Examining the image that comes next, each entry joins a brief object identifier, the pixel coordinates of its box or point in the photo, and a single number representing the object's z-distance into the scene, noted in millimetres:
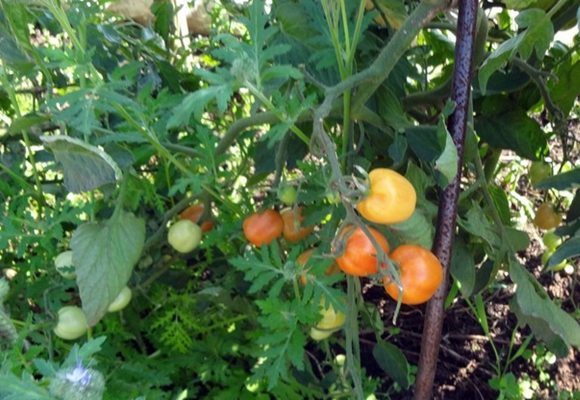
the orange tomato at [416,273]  665
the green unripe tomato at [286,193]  759
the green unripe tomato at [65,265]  872
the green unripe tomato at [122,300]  876
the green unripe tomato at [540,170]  1038
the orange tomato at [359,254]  659
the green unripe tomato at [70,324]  843
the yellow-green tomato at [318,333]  862
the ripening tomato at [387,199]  596
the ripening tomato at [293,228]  854
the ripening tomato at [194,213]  961
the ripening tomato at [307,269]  773
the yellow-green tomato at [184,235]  867
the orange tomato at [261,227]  815
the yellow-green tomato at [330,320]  856
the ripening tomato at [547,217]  1110
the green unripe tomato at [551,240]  1178
